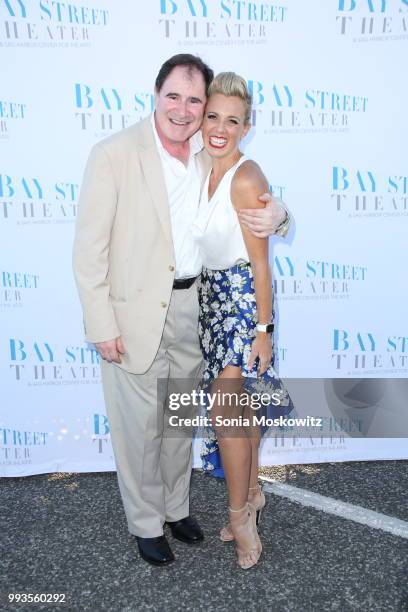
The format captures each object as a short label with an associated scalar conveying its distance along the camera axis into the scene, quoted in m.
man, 2.27
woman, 2.31
